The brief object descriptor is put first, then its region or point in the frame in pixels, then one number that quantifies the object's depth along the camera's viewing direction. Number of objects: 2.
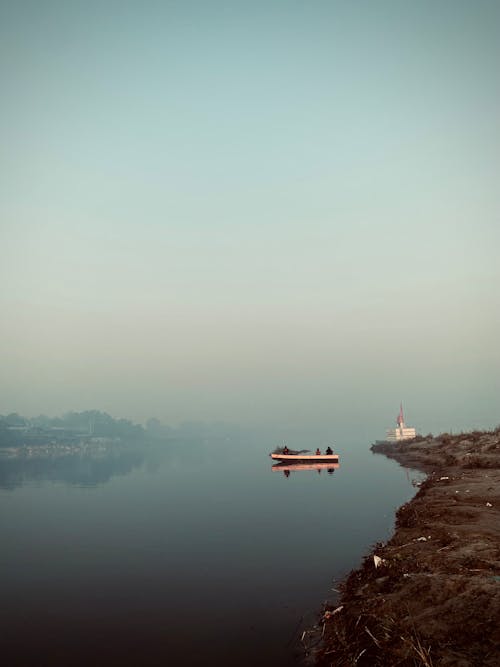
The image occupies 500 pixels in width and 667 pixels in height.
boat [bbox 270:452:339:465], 80.50
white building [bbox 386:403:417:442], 123.00
